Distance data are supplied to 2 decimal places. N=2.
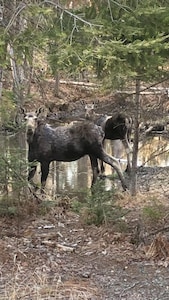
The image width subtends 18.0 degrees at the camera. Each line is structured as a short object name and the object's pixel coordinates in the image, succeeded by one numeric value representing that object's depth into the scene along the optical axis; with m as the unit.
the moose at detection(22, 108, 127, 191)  12.61
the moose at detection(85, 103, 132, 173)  16.53
